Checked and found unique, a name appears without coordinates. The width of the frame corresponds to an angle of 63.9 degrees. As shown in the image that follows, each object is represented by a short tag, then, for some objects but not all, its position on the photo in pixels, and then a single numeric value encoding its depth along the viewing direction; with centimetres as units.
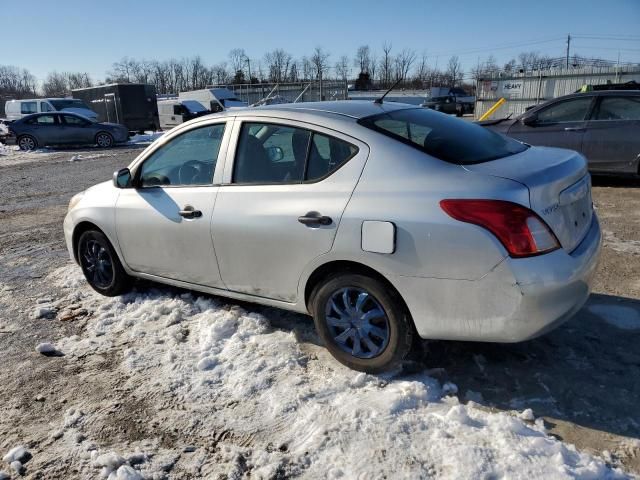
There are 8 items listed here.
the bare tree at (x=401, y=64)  9079
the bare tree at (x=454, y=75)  7444
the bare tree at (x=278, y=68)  8838
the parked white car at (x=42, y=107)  2591
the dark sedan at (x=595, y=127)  805
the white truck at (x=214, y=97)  3281
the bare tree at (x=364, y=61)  10112
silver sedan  267
